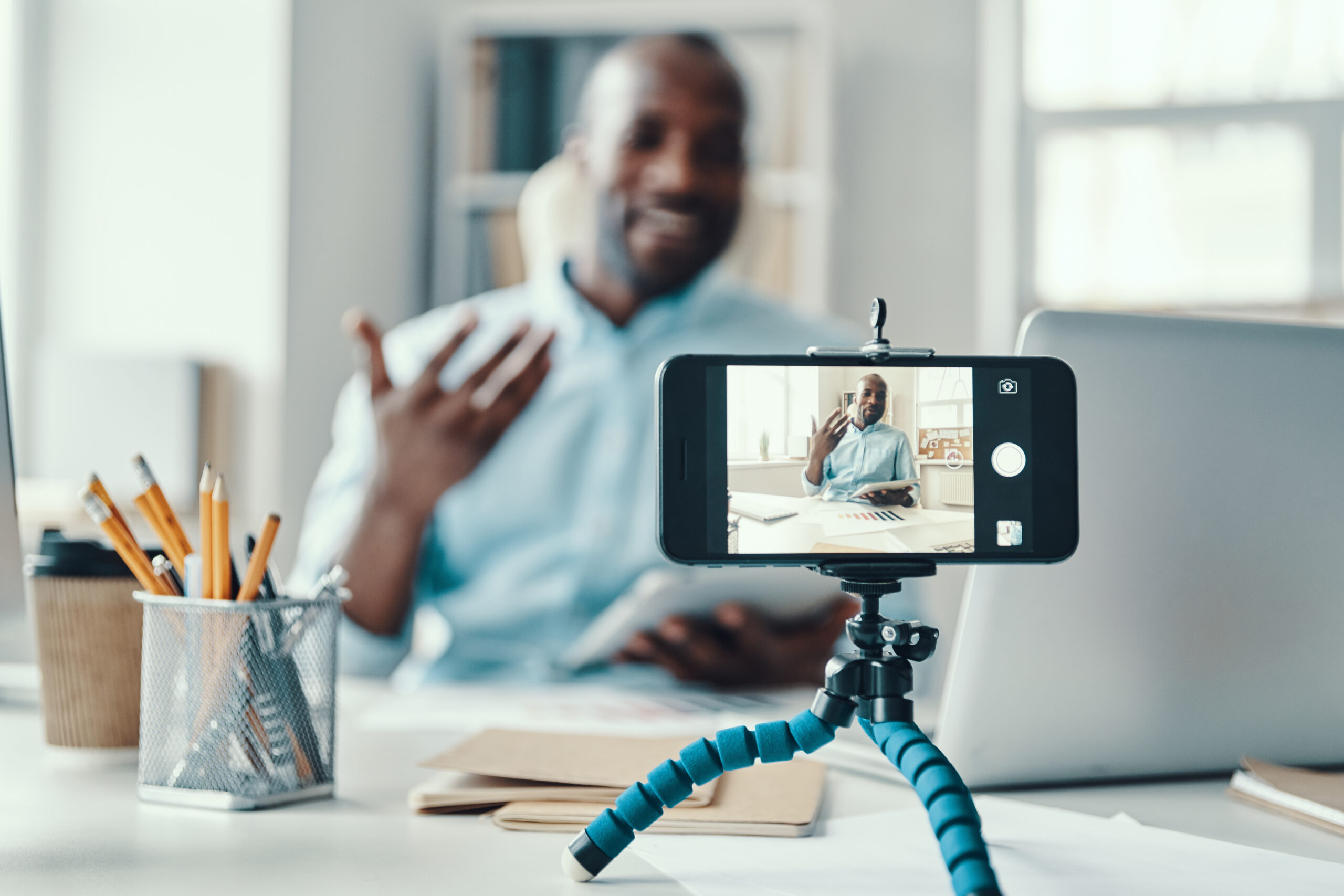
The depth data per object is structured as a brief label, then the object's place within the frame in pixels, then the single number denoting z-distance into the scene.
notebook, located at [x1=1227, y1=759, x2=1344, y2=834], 0.52
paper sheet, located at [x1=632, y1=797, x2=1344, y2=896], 0.42
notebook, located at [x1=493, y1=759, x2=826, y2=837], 0.49
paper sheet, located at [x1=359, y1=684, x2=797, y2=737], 0.75
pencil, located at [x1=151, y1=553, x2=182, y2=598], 0.55
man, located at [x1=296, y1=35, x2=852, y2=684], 1.46
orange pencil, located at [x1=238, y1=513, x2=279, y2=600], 0.54
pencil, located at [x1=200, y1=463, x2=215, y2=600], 0.55
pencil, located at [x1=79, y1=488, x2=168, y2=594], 0.56
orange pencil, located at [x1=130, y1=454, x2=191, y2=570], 0.57
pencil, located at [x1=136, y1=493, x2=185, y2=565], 0.56
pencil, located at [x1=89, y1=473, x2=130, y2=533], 0.57
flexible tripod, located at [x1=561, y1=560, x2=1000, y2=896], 0.42
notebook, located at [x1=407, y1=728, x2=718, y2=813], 0.52
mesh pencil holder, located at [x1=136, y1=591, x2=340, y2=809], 0.53
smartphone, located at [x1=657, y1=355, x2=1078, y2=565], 0.42
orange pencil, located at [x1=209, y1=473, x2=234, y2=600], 0.55
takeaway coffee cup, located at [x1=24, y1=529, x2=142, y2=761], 0.62
